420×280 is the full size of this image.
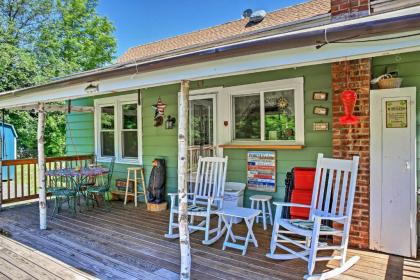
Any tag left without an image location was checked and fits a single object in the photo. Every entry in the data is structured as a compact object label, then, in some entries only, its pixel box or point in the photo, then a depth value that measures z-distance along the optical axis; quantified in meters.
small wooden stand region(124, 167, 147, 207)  6.17
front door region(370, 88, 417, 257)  3.42
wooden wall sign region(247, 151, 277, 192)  4.66
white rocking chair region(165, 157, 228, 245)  3.95
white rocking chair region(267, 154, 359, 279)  2.95
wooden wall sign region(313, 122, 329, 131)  4.18
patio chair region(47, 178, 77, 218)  5.42
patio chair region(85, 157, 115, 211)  5.71
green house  2.26
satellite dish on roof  6.96
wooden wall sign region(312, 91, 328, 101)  4.16
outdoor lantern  5.92
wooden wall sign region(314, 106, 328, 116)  4.18
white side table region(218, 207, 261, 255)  3.57
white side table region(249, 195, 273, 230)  4.41
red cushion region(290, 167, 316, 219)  4.00
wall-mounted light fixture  3.93
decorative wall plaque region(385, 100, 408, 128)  3.43
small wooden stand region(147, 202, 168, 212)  5.68
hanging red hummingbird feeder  3.51
